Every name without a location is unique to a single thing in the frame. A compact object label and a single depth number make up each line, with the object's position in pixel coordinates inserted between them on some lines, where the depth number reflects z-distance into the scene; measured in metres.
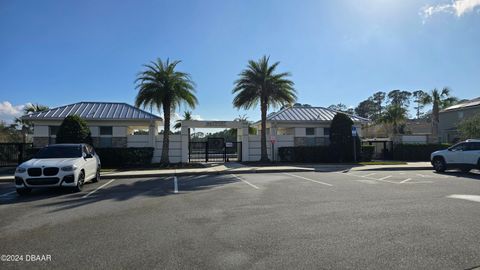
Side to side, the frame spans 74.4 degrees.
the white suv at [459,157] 16.59
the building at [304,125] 27.47
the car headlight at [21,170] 10.45
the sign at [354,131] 24.02
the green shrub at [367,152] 26.72
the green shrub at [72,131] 20.20
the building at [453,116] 38.91
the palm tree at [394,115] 43.28
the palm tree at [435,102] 43.00
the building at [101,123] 23.66
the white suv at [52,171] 10.44
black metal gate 27.07
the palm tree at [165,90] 21.28
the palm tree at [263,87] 24.47
